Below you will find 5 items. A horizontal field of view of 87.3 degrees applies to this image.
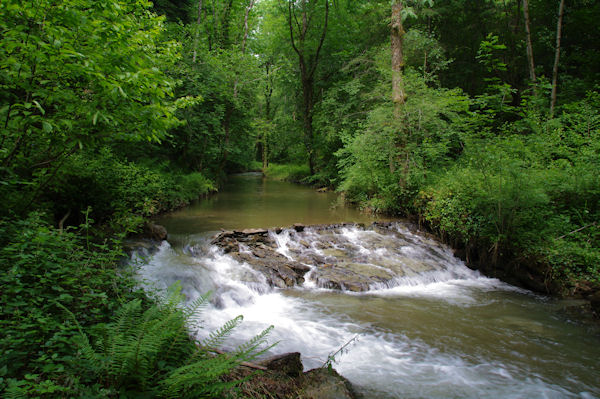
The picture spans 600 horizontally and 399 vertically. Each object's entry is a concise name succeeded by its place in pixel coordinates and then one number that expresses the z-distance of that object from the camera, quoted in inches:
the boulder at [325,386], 119.3
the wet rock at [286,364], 133.0
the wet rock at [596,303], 244.8
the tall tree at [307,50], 908.6
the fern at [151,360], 87.0
